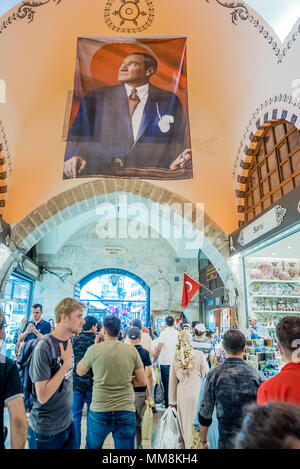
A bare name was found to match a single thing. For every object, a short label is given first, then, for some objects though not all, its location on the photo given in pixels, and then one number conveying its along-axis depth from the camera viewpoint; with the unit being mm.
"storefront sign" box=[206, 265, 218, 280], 9508
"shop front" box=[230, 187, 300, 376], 4941
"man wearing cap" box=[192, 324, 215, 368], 3682
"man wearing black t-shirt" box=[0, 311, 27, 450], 1473
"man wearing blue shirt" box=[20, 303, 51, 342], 4746
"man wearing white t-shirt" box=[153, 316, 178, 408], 4660
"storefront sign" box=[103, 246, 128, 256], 11492
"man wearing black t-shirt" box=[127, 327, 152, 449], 2854
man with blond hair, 1829
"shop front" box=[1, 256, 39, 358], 8750
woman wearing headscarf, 2820
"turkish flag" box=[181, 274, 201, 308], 7440
